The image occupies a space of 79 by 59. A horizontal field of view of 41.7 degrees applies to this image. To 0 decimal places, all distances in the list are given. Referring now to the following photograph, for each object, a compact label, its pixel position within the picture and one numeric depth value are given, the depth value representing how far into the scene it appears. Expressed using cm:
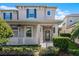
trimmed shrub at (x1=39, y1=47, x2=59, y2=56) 441
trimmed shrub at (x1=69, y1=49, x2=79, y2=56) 439
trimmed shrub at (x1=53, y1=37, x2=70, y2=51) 445
